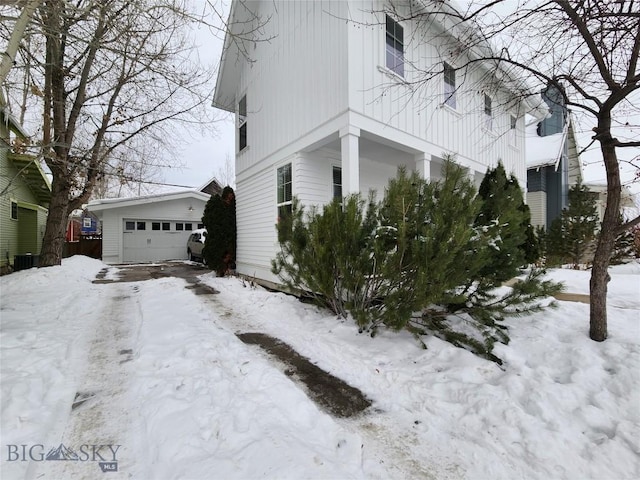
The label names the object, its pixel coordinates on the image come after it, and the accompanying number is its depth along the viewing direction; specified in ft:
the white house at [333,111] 17.48
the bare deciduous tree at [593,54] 9.37
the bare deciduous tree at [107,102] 21.49
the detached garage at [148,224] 47.37
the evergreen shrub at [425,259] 10.23
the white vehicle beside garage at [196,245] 44.80
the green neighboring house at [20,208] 33.96
